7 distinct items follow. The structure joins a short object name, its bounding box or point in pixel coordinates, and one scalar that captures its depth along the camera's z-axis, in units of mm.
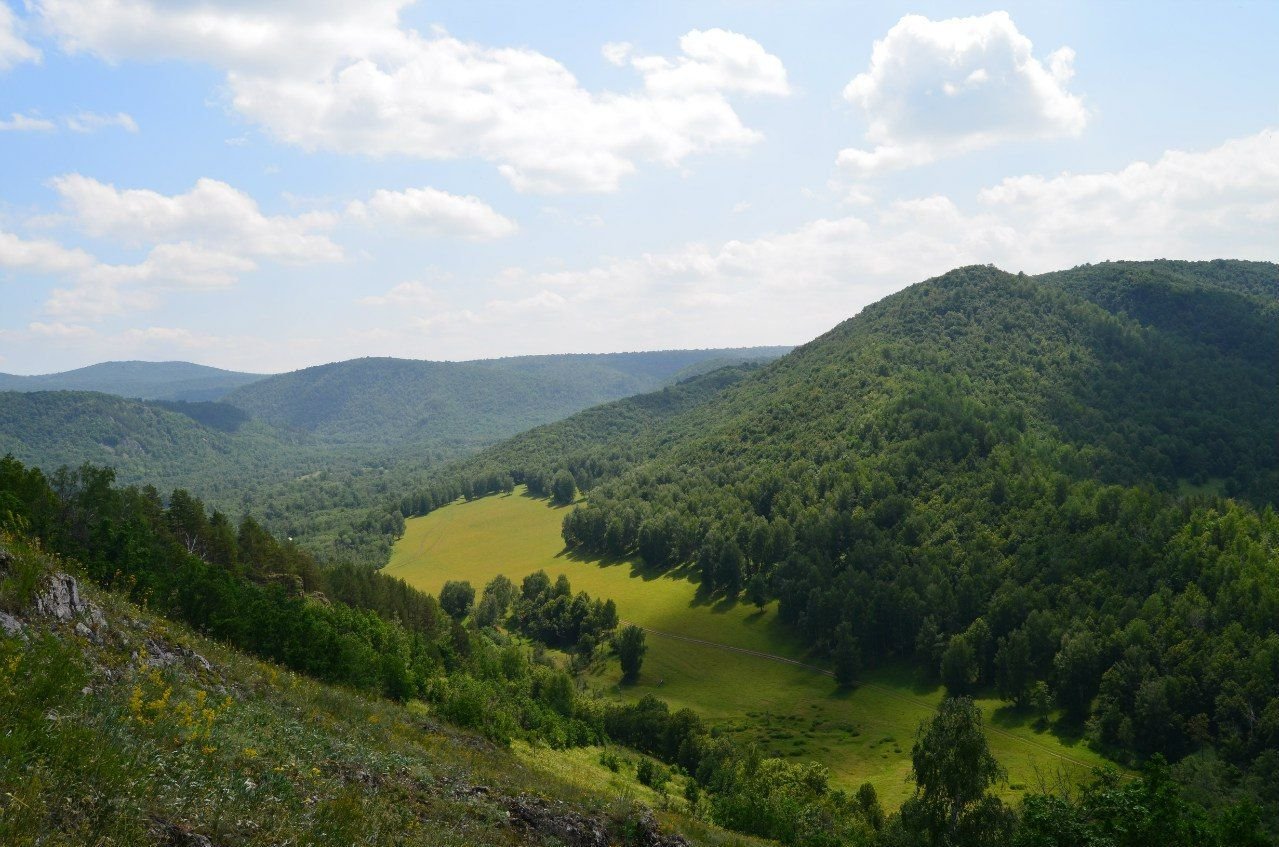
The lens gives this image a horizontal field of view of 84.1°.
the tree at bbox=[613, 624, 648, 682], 115500
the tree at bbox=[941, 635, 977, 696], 105375
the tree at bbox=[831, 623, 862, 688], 111250
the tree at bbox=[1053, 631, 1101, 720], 95625
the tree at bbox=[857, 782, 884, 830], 59450
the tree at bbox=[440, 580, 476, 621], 147000
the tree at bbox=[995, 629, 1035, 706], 99250
